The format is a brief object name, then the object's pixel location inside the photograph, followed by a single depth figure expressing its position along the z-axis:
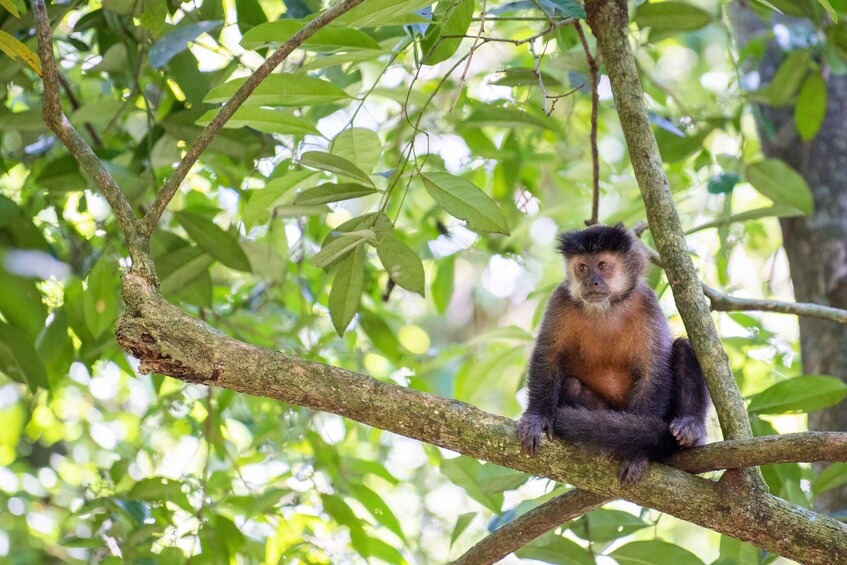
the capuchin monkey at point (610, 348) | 8.52
